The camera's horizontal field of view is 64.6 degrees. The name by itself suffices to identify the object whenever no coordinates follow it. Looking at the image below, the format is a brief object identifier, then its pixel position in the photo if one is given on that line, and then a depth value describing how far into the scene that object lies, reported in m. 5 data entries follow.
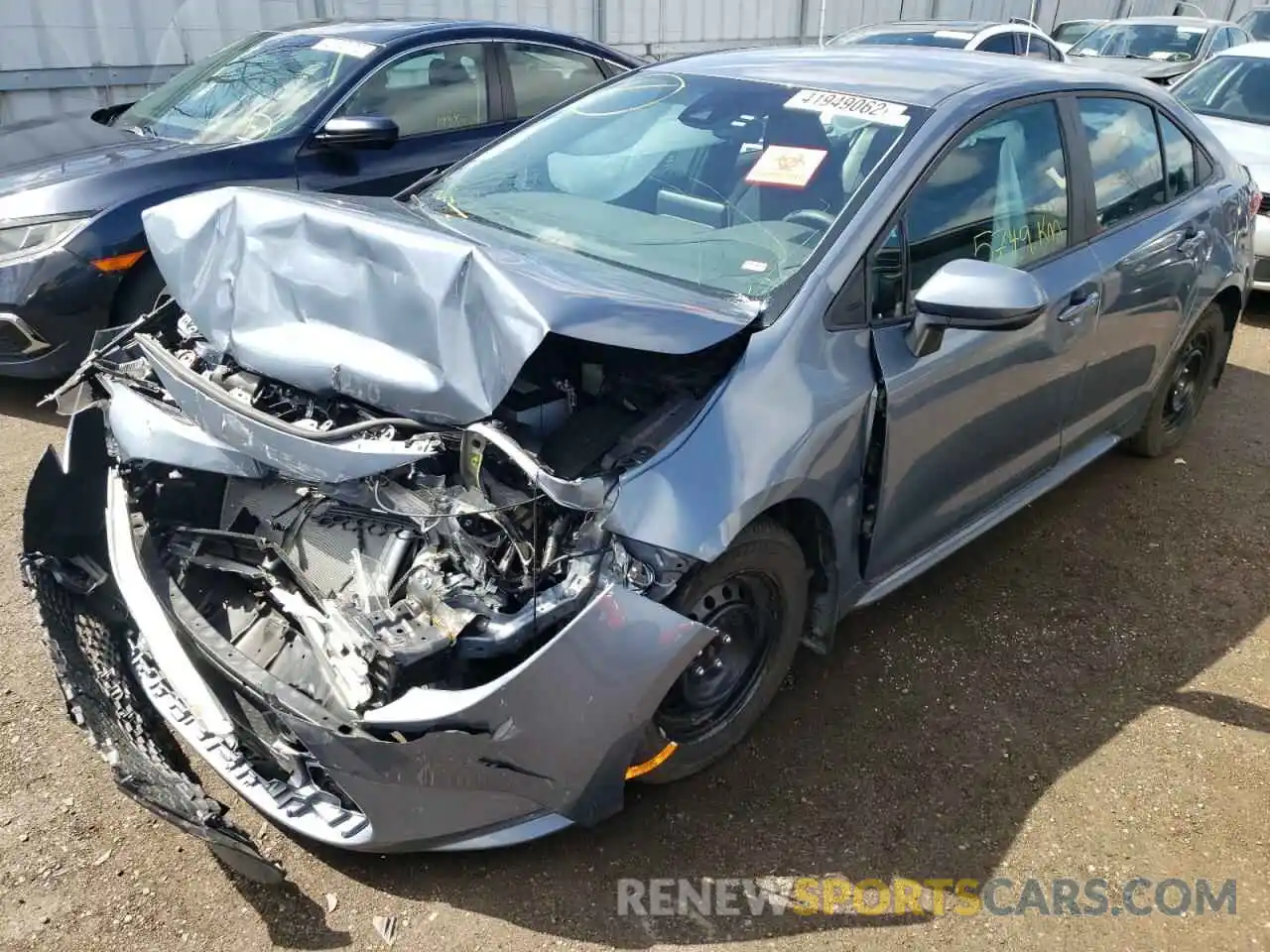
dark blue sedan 4.43
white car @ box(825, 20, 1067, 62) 9.73
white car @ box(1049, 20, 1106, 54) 14.62
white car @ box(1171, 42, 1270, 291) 6.61
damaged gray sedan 2.18
